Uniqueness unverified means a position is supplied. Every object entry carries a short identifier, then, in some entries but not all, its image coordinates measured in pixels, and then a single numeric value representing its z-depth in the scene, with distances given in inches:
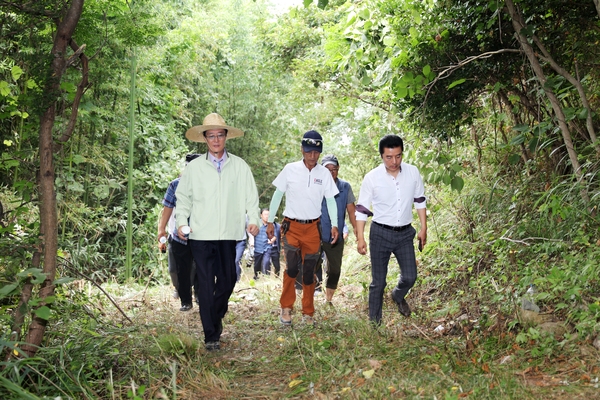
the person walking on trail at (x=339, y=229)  297.4
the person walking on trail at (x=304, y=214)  255.8
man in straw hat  220.4
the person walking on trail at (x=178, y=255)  284.2
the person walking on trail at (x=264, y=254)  503.2
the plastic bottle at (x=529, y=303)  205.0
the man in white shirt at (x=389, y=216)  234.2
